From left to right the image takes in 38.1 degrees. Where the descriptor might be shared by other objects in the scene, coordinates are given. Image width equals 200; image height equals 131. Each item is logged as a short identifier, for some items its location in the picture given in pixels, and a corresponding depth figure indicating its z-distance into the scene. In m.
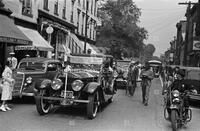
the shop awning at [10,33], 15.62
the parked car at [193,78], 11.95
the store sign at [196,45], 20.12
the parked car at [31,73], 10.57
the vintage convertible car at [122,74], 18.56
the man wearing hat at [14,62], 14.58
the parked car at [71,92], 8.40
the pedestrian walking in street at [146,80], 11.74
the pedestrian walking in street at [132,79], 14.71
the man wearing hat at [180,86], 7.81
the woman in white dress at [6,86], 9.16
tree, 47.09
